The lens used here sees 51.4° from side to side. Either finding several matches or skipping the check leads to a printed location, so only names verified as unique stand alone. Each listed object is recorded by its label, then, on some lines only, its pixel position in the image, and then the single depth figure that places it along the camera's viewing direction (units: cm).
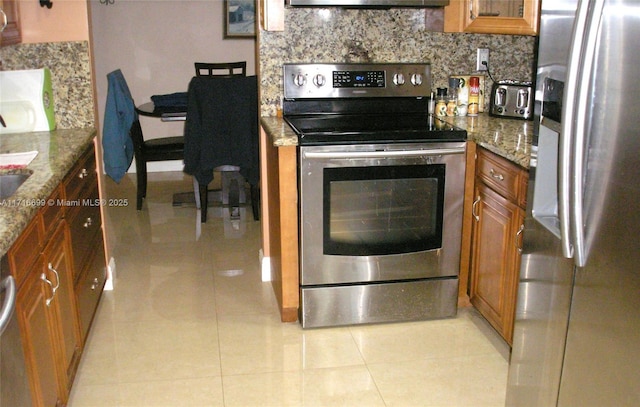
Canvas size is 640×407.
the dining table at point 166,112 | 492
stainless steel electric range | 290
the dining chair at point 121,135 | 469
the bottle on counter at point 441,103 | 351
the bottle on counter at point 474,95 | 350
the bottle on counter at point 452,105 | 351
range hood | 302
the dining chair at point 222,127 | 444
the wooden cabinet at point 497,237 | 265
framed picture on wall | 626
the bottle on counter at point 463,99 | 352
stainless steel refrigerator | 146
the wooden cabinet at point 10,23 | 274
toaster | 334
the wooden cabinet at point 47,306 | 187
